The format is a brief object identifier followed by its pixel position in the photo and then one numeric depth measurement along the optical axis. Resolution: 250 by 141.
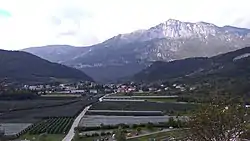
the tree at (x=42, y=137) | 43.26
